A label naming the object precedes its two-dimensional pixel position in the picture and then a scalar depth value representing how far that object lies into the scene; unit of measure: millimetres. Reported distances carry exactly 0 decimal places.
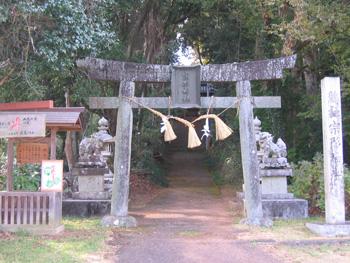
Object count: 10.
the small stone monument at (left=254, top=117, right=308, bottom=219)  12344
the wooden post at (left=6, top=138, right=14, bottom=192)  10191
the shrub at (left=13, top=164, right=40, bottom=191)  13227
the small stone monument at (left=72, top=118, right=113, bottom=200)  12930
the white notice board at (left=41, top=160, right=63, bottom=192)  9742
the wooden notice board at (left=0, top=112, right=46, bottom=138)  9516
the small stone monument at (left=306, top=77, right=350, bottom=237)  9723
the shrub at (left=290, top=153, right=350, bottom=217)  12867
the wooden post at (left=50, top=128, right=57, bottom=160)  10066
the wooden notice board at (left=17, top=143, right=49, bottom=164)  10203
